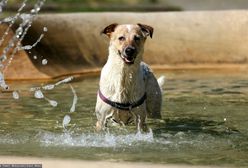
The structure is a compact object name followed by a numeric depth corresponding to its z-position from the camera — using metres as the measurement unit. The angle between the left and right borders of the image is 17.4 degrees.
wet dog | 8.24
